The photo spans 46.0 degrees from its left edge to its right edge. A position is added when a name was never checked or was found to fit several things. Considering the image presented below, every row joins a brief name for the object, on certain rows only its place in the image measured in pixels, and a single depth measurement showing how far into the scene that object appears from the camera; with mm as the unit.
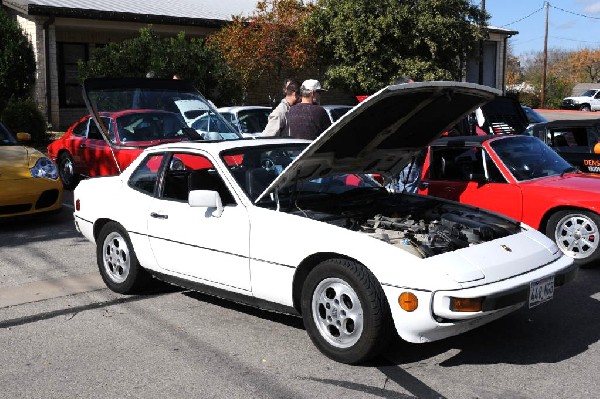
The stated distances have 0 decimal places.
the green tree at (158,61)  16641
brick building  19500
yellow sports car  8531
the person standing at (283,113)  7957
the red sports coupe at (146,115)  9133
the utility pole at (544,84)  41781
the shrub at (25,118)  16547
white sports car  4242
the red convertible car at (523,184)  6934
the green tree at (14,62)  18719
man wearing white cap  7512
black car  9834
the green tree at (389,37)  20594
